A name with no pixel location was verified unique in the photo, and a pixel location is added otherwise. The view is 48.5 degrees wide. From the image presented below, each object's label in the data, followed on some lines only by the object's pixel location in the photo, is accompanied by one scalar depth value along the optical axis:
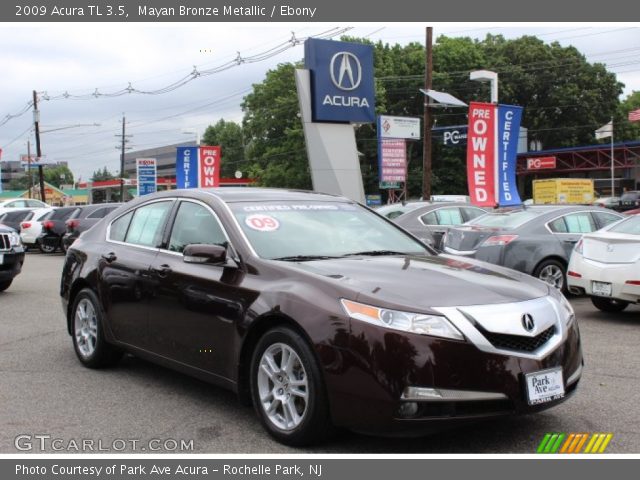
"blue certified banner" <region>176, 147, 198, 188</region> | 30.94
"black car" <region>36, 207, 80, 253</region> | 23.64
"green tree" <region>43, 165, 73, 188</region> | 176.75
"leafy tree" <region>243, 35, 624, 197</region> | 54.12
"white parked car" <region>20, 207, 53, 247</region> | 24.91
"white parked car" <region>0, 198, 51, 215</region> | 33.53
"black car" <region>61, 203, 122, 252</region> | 21.77
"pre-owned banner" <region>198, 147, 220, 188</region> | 31.02
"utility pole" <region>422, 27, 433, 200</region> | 25.58
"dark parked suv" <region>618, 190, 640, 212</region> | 41.02
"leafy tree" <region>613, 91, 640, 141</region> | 61.51
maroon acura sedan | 3.76
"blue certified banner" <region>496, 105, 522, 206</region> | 18.14
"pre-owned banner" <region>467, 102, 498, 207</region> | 17.89
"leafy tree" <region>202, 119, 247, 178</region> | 91.62
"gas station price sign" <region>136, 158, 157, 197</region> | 35.16
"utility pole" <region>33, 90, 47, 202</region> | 49.94
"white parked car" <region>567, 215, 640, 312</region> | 8.39
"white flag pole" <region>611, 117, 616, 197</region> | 48.28
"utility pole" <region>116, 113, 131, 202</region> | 74.69
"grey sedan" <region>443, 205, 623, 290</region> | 10.30
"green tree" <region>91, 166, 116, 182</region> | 171.71
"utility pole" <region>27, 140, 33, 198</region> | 56.80
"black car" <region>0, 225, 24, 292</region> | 11.64
